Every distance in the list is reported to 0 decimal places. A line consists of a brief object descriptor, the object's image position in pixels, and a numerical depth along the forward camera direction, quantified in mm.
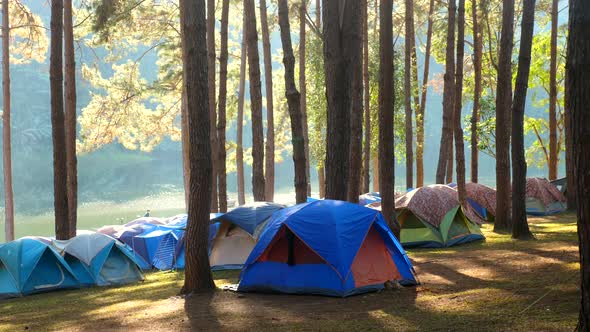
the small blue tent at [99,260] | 12422
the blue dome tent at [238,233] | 12727
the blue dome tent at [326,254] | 8625
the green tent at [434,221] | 13781
